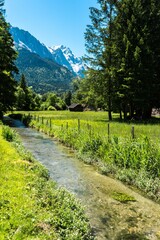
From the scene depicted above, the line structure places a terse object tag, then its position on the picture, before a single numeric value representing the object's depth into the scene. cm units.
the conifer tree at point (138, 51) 3666
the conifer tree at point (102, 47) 4150
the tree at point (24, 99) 10309
